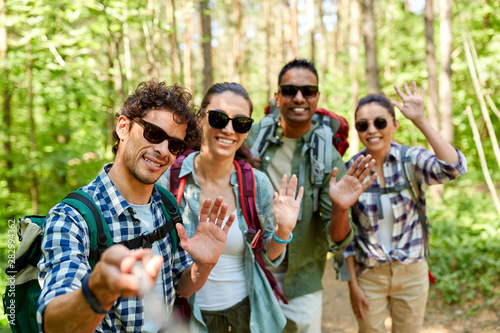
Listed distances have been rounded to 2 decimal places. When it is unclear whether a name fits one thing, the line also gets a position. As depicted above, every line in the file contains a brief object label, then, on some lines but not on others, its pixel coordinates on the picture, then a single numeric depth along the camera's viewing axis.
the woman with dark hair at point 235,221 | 2.29
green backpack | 1.48
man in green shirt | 2.76
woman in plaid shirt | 3.04
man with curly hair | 1.37
